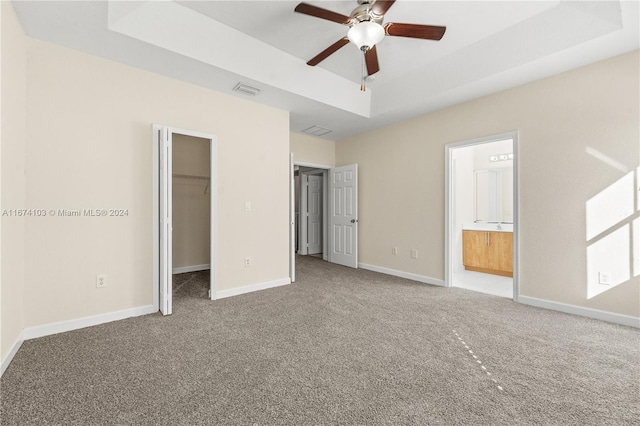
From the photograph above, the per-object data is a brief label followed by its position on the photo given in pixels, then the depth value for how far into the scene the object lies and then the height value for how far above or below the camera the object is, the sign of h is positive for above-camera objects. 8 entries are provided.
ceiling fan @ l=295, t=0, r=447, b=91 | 2.11 +1.51
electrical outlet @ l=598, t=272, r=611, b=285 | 2.79 -0.66
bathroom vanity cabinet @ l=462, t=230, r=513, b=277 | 4.65 -0.69
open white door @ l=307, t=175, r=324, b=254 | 7.07 -0.05
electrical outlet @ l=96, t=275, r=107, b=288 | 2.71 -0.68
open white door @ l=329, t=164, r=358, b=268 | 5.39 -0.06
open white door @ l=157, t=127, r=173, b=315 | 2.90 -0.08
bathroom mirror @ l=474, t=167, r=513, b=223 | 5.15 +0.34
